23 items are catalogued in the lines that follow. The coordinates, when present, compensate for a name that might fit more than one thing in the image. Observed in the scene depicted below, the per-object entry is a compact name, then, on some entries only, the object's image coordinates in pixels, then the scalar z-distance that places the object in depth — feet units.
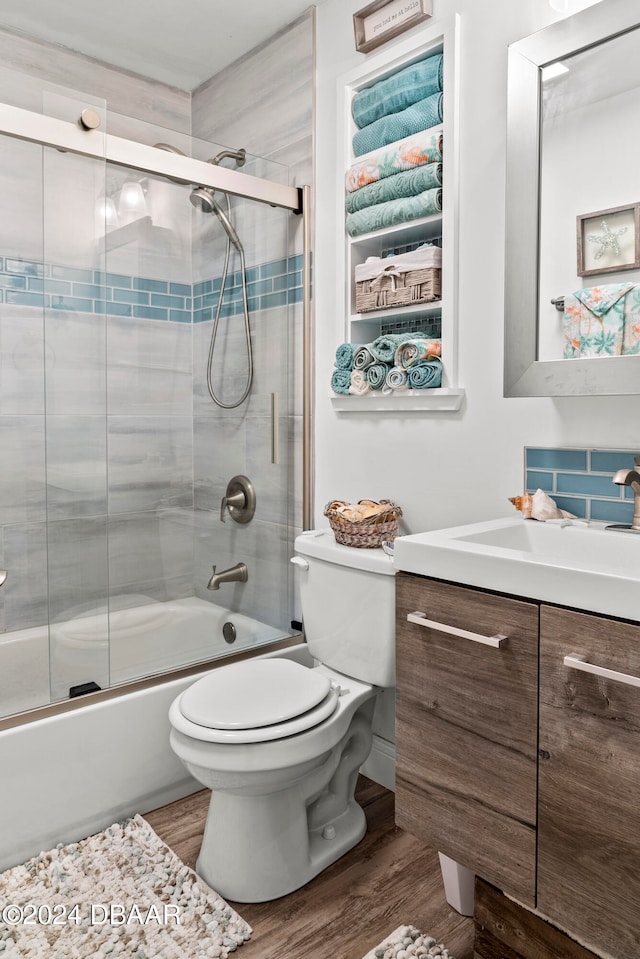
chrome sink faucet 4.56
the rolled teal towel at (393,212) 5.96
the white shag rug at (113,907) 4.68
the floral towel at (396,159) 5.97
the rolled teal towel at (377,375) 6.43
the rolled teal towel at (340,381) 6.82
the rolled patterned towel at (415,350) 6.04
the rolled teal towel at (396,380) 6.21
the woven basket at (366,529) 5.89
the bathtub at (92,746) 5.57
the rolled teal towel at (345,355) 6.79
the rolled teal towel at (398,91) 6.03
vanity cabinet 3.39
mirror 4.62
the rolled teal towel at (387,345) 6.30
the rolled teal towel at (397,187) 5.96
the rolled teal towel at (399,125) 6.00
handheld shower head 6.91
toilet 4.98
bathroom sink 3.41
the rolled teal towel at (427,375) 5.99
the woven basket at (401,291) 6.04
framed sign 6.11
